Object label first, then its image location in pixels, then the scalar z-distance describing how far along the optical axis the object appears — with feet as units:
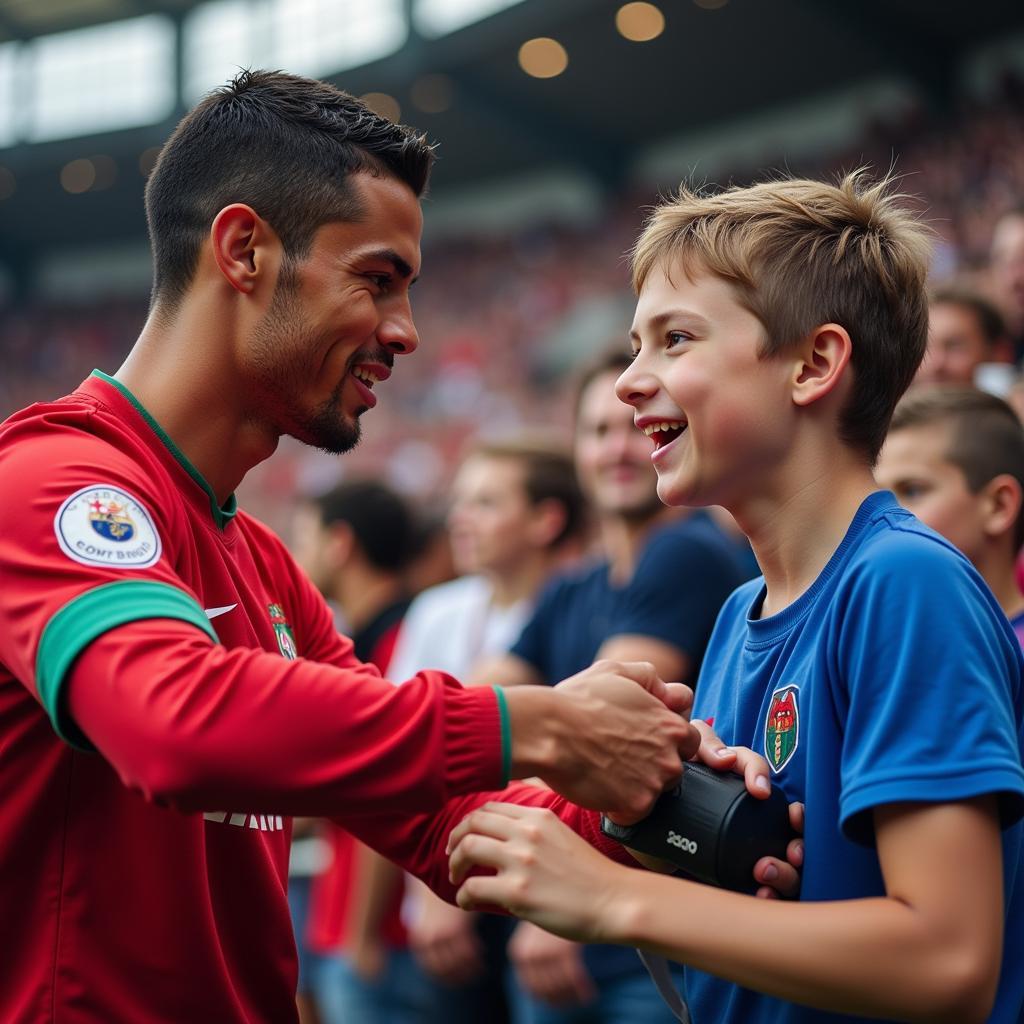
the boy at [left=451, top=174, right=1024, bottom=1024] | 4.97
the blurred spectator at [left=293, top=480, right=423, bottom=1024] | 15.16
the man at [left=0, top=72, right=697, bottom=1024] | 5.21
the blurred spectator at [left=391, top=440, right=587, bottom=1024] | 14.43
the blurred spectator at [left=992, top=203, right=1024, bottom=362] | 14.99
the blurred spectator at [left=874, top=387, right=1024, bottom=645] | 9.48
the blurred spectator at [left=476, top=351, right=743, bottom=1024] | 10.56
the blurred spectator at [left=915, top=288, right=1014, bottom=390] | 13.47
